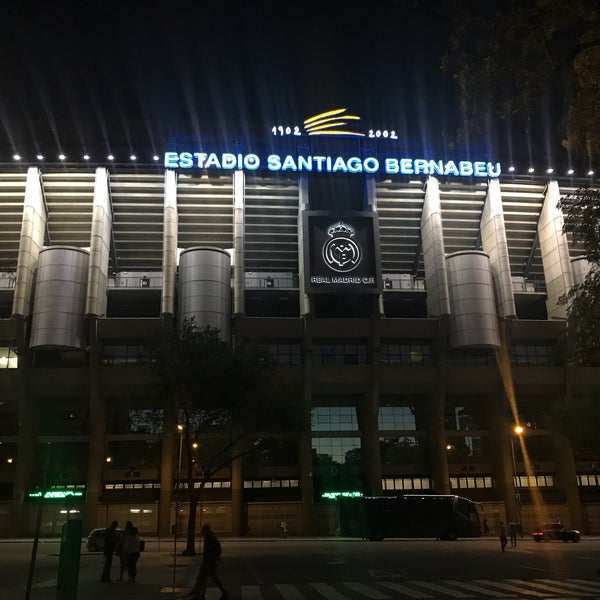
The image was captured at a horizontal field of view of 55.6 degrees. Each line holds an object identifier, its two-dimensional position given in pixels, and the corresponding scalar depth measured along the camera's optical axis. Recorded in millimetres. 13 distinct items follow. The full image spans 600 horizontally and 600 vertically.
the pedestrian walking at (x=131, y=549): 17891
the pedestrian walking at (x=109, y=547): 17875
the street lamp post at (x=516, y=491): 52084
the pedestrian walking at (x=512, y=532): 35638
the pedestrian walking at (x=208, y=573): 14011
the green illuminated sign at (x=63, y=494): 54638
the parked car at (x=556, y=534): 41750
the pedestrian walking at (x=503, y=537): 30516
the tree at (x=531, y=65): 9539
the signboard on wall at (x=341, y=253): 54812
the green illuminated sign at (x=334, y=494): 55688
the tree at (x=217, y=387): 32531
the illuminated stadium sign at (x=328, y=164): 57562
